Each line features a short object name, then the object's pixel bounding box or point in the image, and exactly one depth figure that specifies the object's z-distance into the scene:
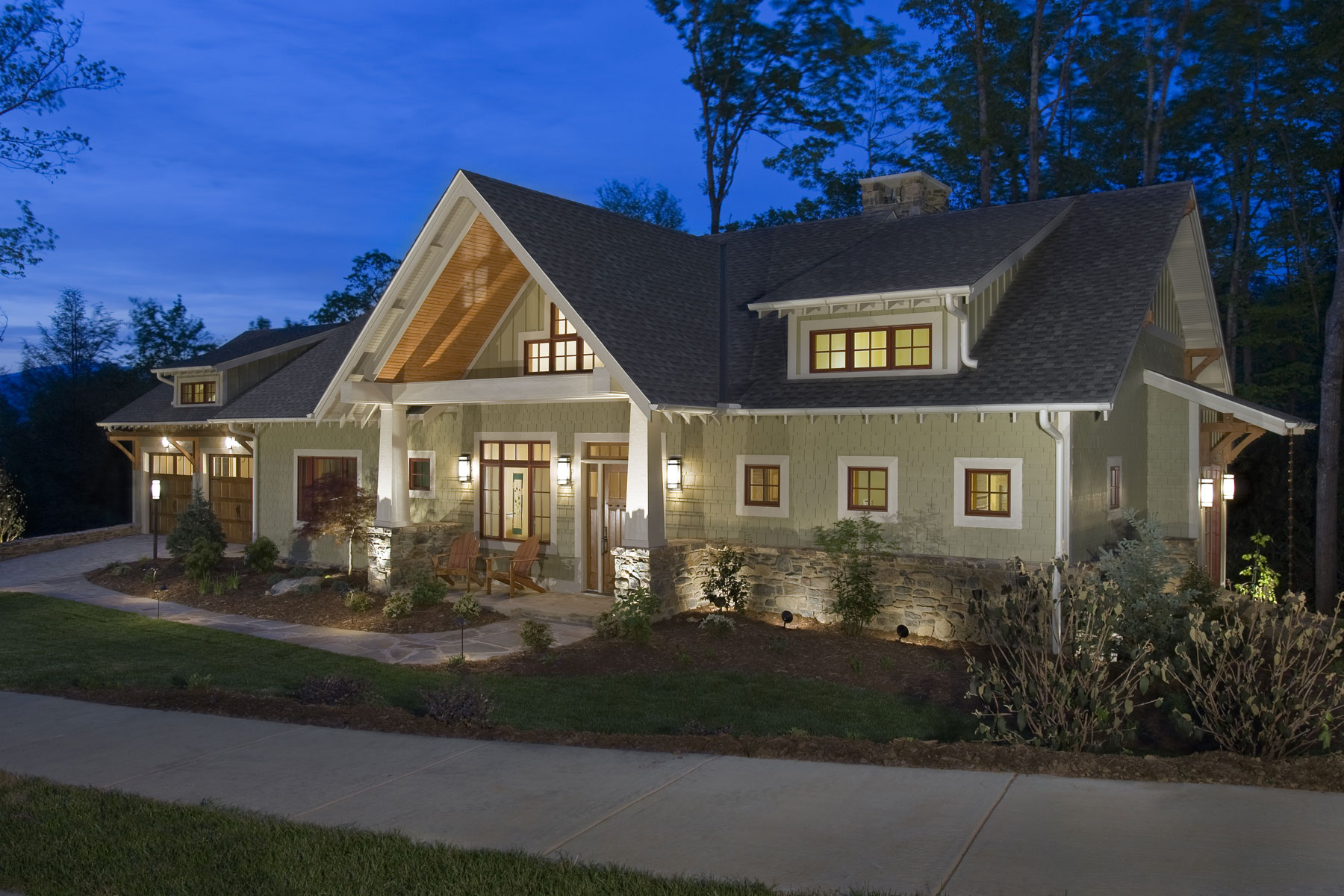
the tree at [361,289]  40.84
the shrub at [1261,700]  6.46
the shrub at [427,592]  14.88
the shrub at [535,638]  12.04
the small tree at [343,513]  17.81
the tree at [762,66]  28.83
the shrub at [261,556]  18.47
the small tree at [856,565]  13.07
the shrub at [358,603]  14.95
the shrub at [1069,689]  6.89
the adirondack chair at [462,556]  16.05
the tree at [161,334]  40.44
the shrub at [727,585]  14.27
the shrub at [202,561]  17.53
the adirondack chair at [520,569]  15.36
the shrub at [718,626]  12.81
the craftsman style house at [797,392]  12.80
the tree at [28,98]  16.78
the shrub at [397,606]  14.24
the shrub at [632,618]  12.34
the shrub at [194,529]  19.52
